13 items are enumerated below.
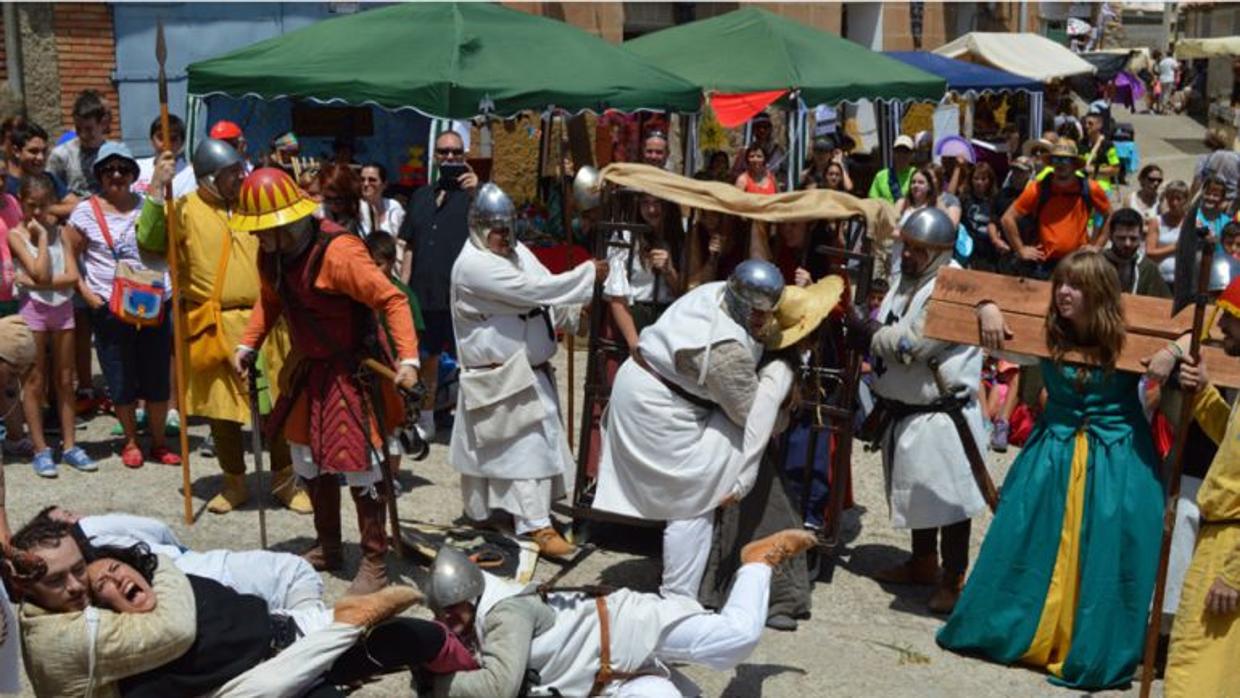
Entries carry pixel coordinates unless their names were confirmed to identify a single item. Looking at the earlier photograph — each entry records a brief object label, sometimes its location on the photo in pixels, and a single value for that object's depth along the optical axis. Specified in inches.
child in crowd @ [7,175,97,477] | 294.8
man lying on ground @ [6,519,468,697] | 147.4
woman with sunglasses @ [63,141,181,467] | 296.4
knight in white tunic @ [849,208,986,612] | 233.1
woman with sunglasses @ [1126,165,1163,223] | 429.1
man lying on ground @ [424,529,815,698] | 165.8
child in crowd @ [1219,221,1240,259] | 311.4
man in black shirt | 328.5
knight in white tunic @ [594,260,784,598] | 210.7
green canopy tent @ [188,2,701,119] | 335.9
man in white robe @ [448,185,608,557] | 246.1
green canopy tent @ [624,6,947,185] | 465.7
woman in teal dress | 206.4
